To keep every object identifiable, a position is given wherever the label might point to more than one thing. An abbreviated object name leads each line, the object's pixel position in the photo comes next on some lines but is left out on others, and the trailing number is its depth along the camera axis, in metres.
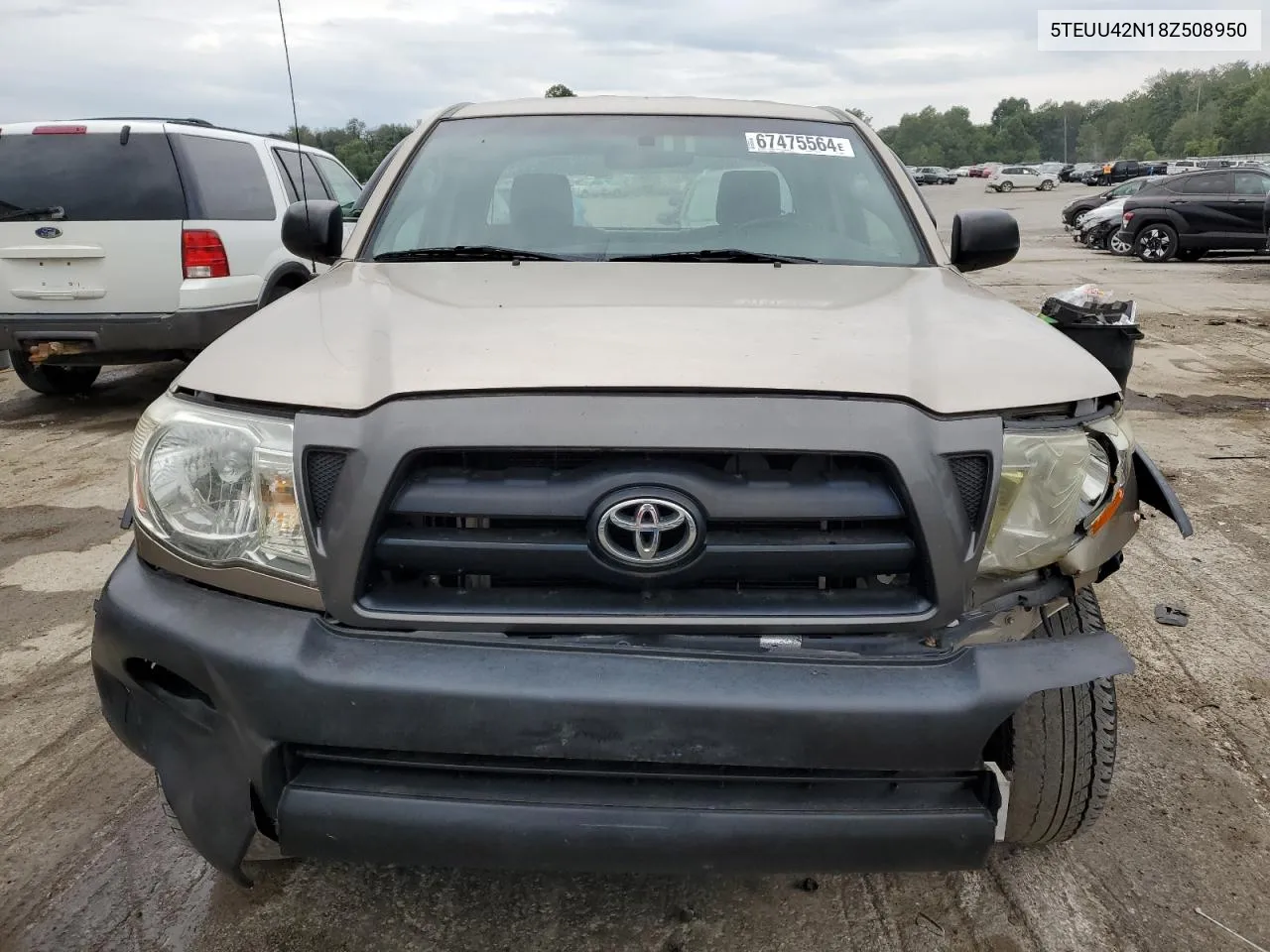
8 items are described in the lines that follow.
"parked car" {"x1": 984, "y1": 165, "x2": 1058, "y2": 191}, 62.97
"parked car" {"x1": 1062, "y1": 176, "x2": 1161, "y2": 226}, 24.73
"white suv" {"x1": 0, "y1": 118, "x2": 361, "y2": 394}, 6.59
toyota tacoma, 1.71
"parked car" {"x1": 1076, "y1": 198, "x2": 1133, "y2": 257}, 19.84
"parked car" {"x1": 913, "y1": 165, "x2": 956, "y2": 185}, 76.97
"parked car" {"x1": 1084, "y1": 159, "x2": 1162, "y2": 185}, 45.43
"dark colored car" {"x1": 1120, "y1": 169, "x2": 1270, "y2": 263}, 17.78
